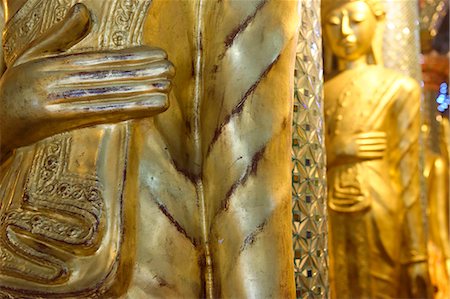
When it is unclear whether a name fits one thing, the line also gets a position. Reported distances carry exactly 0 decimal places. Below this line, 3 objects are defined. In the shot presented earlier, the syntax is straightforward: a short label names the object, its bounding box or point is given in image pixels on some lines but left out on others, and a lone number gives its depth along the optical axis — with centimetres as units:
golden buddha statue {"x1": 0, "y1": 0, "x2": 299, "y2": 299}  146
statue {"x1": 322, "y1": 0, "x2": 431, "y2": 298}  332
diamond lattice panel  175
